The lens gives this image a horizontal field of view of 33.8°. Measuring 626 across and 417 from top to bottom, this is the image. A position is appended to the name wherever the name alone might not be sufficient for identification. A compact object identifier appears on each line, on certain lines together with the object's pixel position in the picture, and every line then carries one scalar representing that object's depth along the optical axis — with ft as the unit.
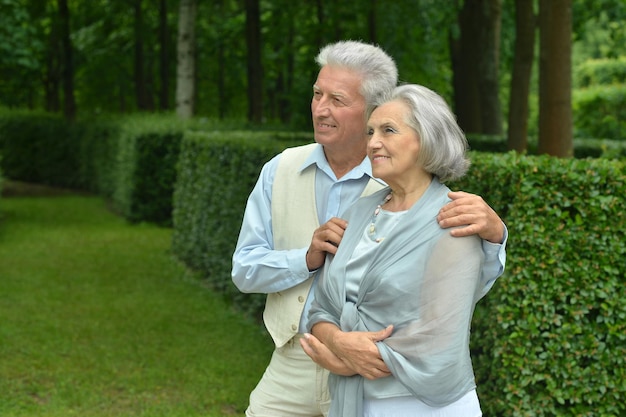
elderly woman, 9.32
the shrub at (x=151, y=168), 57.76
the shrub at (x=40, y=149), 85.71
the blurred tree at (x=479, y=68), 59.21
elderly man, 11.18
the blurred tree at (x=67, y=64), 84.43
